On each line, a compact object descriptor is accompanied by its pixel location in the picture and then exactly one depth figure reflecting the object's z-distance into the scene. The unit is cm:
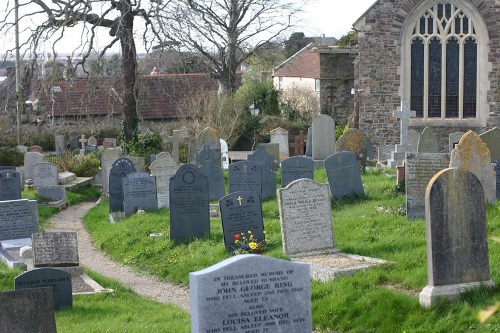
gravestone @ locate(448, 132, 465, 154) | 2422
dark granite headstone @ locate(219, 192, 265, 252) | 1259
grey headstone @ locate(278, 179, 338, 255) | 1154
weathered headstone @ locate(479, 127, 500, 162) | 1781
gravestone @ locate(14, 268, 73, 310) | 976
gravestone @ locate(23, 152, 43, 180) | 2374
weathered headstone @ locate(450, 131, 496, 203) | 1309
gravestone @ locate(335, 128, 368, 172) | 2056
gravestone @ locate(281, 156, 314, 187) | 1766
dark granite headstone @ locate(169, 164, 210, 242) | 1379
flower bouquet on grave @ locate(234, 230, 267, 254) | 1223
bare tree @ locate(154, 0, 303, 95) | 3753
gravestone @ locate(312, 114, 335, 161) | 2314
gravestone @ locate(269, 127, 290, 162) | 2817
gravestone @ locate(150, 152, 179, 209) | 1812
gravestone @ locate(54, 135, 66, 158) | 3046
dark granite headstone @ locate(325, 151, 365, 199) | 1633
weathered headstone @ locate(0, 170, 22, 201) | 1767
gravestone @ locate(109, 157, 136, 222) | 1884
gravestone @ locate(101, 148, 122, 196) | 2239
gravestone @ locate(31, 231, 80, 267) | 1187
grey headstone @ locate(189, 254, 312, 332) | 682
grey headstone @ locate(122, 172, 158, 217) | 1744
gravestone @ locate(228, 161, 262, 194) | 1734
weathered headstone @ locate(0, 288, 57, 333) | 738
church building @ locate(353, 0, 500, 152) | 2617
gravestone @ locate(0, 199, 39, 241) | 1392
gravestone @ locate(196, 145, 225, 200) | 1916
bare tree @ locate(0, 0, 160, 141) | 2302
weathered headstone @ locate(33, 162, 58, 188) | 2136
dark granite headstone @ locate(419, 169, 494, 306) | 904
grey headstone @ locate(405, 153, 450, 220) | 1339
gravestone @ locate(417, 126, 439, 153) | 2283
